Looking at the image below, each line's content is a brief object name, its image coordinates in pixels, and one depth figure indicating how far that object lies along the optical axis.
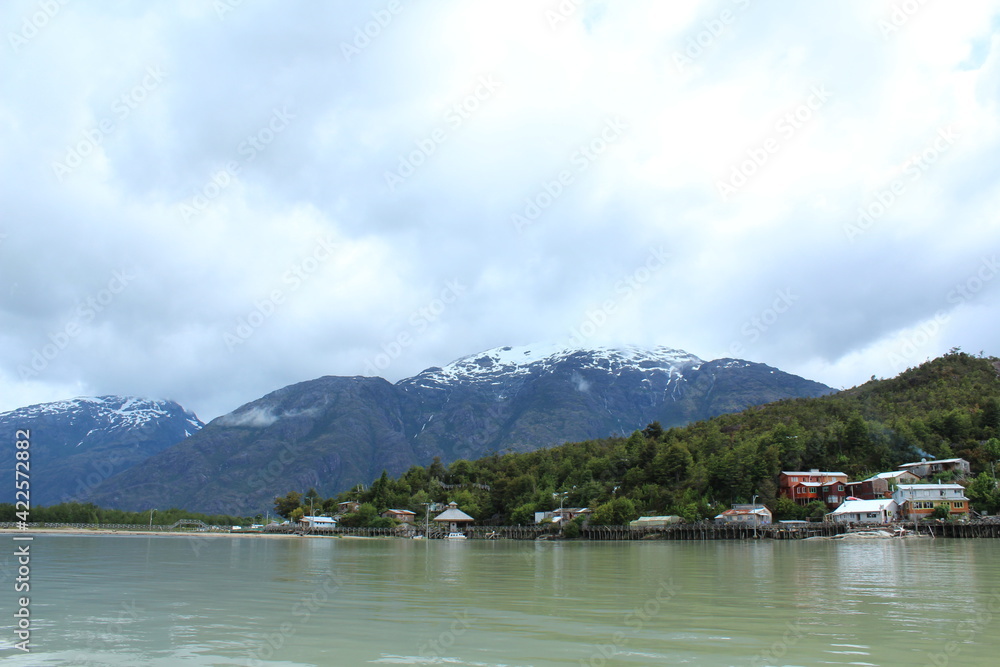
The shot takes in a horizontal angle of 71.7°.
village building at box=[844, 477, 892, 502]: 90.50
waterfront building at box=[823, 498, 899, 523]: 83.00
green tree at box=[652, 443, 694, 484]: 110.94
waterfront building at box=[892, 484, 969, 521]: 82.81
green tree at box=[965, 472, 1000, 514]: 80.38
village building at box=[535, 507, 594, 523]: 109.31
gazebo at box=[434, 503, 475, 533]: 131.75
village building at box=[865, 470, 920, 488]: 90.00
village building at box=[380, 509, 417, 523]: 141.38
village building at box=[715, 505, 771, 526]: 89.75
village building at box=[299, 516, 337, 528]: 145.38
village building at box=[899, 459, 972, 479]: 91.49
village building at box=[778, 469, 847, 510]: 96.31
